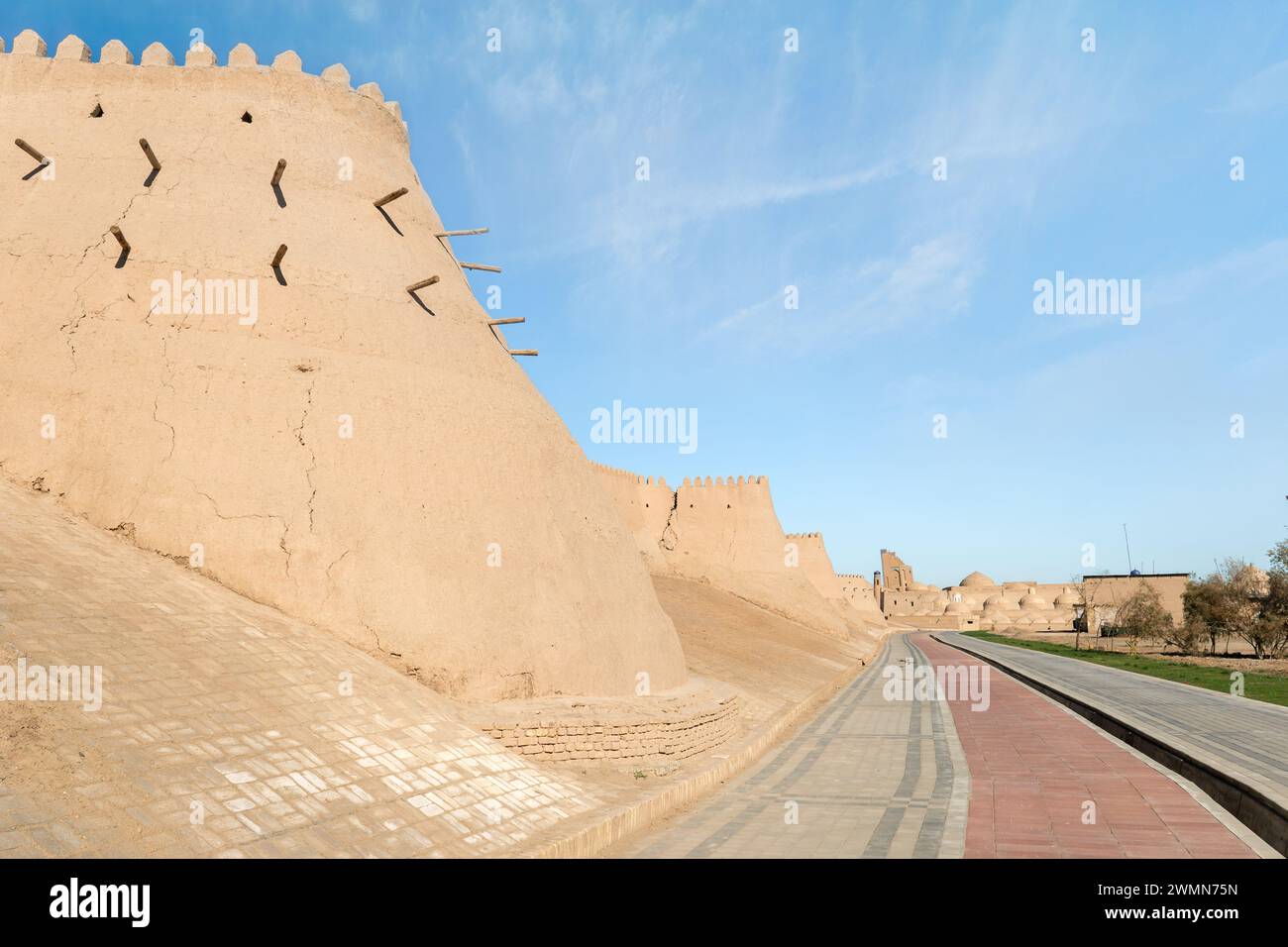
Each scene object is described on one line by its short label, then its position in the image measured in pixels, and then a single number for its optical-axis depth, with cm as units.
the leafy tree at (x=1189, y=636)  3575
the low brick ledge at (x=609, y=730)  802
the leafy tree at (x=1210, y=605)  3450
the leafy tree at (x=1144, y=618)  3950
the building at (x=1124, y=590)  6581
